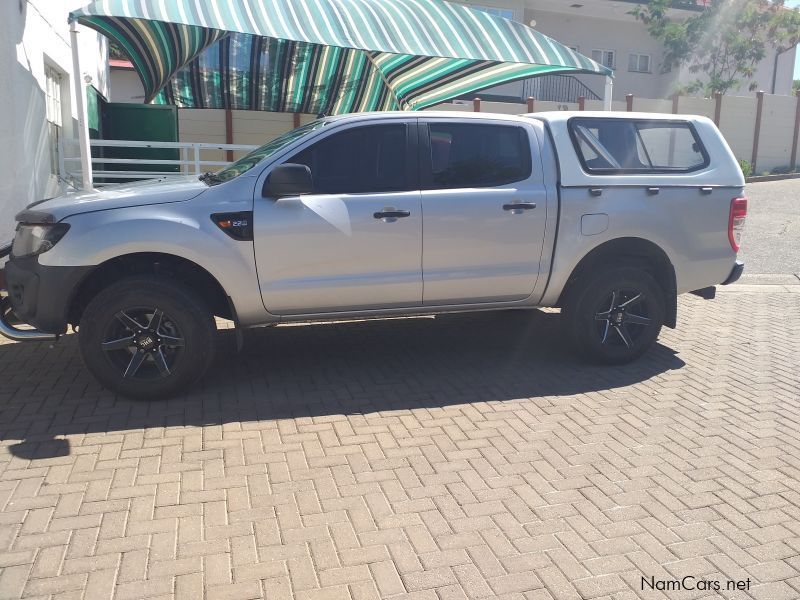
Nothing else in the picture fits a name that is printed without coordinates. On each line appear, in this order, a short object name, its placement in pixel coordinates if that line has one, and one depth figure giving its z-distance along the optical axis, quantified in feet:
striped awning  26.55
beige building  83.61
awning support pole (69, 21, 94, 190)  24.17
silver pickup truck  15.80
